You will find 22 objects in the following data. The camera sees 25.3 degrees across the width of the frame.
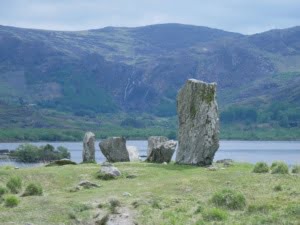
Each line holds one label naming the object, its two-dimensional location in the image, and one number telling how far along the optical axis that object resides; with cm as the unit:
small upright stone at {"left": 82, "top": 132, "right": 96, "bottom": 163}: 5425
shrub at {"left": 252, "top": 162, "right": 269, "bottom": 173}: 3878
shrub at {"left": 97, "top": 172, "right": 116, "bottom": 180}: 3838
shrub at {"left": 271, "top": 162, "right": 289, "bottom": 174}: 3772
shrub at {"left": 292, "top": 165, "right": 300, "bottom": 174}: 3894
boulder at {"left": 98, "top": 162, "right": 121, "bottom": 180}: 3843
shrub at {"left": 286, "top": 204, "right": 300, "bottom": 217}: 2586
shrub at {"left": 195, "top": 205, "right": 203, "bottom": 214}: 2758
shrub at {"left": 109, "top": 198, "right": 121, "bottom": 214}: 2897
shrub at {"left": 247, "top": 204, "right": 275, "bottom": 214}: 2714
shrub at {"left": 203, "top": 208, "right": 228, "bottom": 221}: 2672
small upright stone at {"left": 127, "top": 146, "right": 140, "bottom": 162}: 5873
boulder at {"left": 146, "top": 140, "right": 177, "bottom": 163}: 4847
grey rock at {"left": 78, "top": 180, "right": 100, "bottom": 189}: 3547
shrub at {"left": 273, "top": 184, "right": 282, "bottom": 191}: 3123
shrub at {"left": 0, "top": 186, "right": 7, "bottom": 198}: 3354
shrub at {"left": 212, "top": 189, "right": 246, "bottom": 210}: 2831
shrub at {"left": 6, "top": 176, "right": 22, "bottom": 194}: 3475
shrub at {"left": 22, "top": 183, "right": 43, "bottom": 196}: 3378
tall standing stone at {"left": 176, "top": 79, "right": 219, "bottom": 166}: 4459
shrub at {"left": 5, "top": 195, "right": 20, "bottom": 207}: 3070
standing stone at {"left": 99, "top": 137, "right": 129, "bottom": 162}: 5241
